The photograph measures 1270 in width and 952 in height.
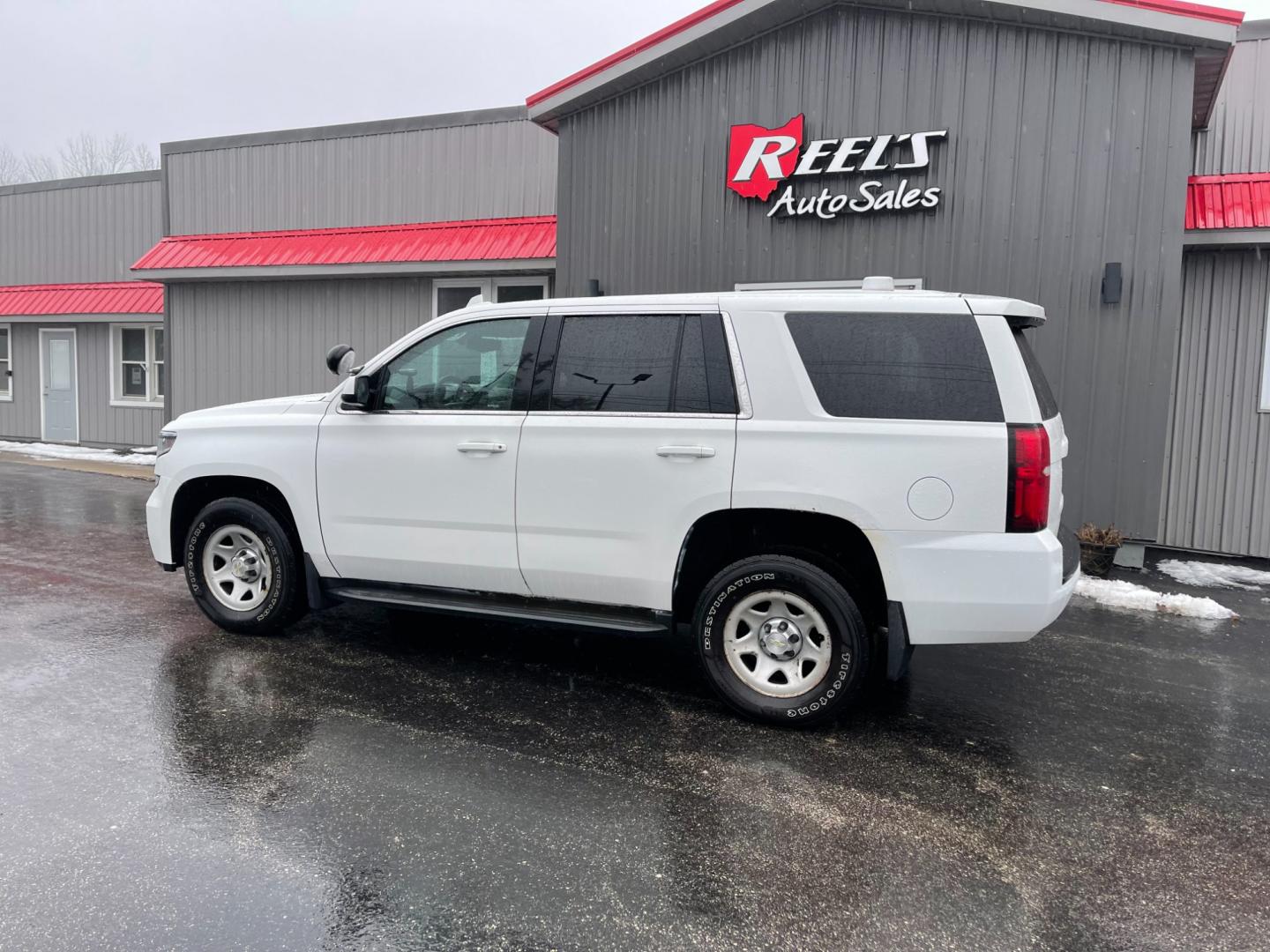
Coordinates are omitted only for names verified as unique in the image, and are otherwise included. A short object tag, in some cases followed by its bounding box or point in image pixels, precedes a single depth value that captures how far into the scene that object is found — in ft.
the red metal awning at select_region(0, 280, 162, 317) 55.42
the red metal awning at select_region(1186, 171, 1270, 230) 27.07
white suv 14.02
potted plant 26.23
